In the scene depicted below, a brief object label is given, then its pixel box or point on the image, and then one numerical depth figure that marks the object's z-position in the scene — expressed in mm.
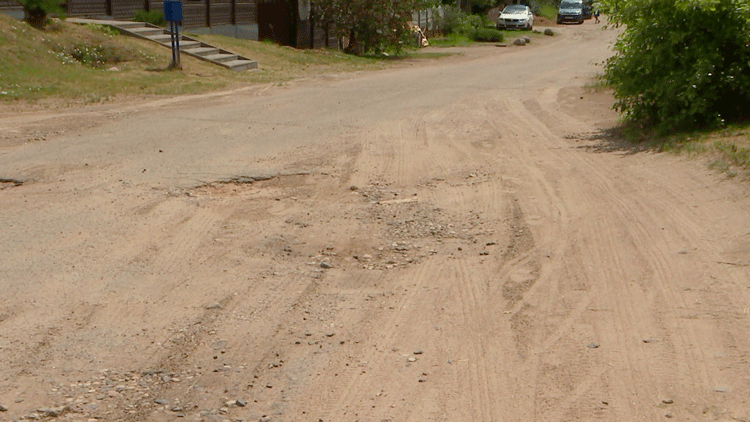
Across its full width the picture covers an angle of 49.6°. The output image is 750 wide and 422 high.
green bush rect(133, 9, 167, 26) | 23672
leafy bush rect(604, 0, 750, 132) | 10008
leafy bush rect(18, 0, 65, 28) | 18969
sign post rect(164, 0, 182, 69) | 18438
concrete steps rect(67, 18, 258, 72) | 21234
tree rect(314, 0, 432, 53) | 27609
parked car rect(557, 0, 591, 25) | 56688
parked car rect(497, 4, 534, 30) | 46281
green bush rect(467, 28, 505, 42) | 38531
